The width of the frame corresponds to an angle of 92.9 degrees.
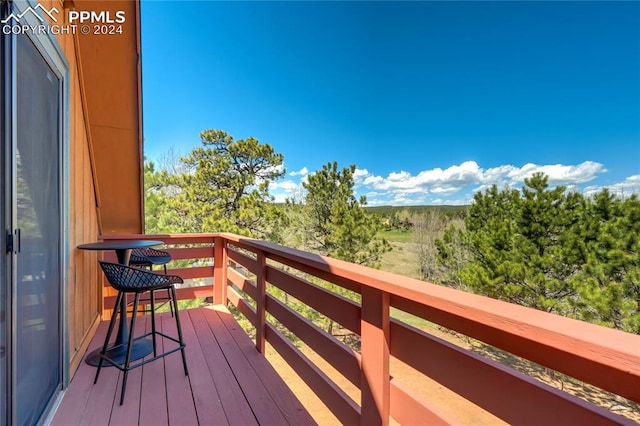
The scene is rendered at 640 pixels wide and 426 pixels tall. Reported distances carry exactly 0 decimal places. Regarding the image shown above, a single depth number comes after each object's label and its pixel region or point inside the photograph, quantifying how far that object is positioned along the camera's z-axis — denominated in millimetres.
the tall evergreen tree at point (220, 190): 9797
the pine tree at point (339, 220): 10250
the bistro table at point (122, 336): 2080
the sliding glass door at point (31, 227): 1125
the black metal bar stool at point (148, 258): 2662
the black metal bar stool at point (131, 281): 1821
